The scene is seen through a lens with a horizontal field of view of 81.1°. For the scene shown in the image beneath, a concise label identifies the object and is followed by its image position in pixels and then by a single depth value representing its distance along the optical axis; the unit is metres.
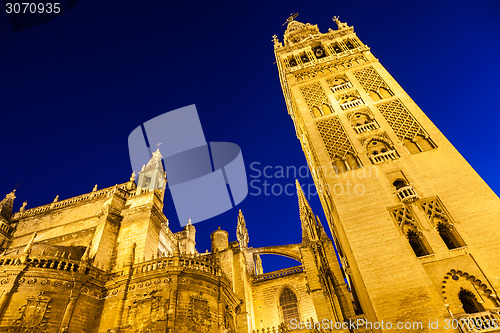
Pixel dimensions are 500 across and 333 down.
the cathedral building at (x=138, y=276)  15.01
